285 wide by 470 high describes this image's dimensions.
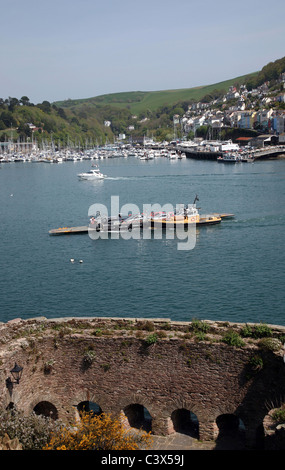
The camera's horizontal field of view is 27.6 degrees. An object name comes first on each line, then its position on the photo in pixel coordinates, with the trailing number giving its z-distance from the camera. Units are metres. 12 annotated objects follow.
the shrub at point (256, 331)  16.66
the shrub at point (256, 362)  15.89
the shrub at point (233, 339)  16.25
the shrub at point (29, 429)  14.16
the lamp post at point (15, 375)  16.52
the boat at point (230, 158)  138.06
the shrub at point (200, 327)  17.05
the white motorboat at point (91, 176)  111.50
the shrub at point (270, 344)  15.77
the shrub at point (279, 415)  14.57
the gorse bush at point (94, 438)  13.17
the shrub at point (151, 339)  16.75
